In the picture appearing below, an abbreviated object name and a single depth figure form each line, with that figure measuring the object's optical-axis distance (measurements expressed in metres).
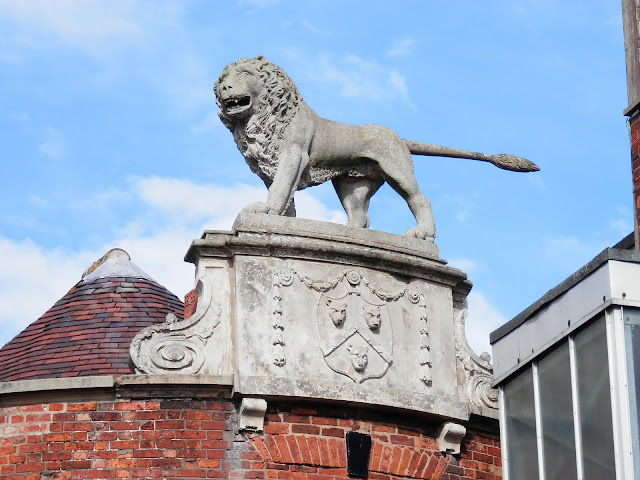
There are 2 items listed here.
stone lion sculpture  16.94
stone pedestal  16.02
